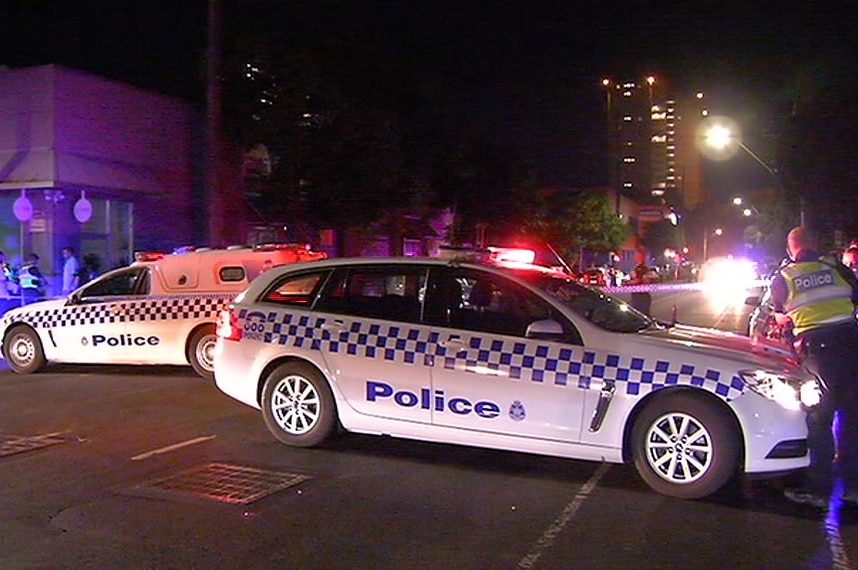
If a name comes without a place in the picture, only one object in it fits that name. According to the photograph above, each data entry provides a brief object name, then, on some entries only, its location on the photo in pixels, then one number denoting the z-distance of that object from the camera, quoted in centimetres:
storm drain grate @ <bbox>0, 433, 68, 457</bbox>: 789
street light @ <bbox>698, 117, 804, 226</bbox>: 2092
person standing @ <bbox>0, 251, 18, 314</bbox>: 1792
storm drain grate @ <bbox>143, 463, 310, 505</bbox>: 648
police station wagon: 629
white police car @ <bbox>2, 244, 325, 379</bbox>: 1209
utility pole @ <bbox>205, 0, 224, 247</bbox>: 1595
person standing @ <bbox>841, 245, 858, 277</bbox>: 1158
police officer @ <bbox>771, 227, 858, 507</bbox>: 683
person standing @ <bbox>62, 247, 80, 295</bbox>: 1869
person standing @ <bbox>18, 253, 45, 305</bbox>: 1821
